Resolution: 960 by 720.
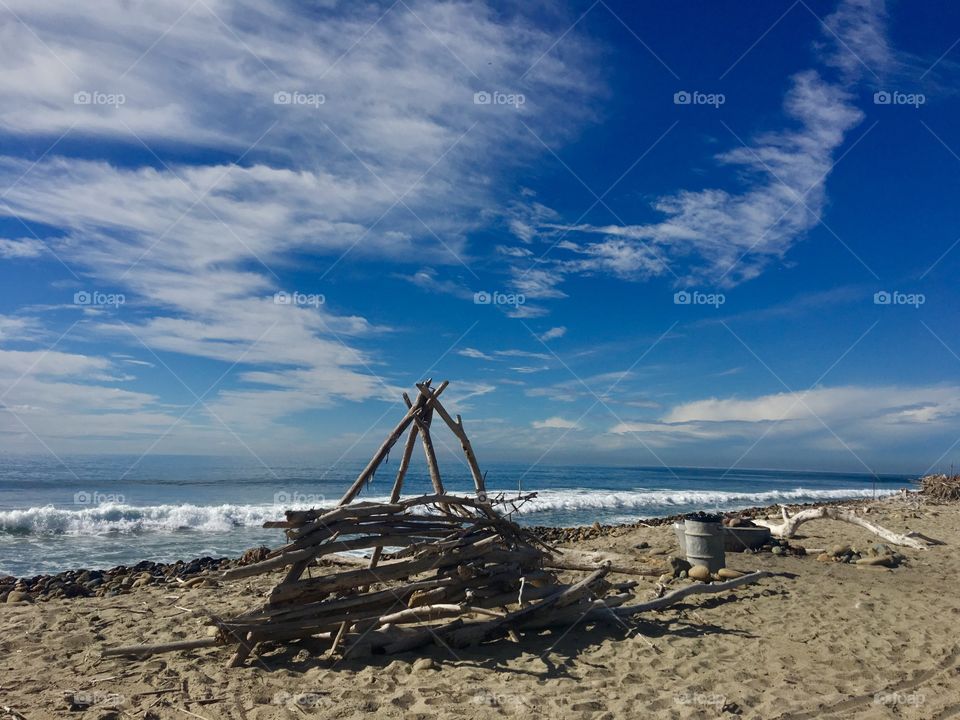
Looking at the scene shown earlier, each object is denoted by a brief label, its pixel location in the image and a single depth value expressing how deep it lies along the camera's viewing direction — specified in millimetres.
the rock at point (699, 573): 8805
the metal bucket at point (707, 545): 9094
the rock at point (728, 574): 8852
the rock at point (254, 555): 11500
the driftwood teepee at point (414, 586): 5832
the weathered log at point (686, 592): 6973
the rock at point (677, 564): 9141
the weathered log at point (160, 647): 5763
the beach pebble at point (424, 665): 5467
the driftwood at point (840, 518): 12641
